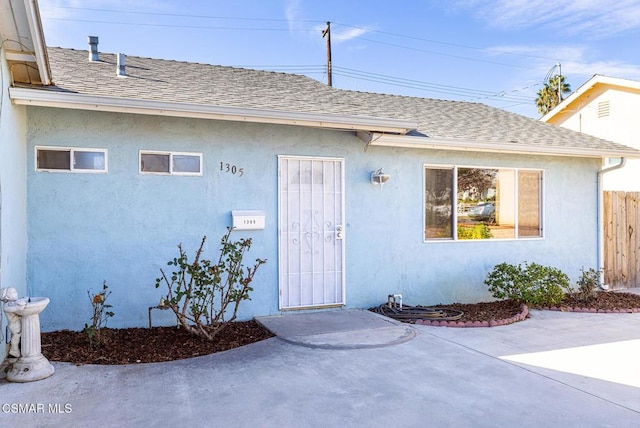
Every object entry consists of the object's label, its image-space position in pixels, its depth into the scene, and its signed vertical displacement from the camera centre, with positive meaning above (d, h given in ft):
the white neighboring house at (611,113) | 49.42 +11.80
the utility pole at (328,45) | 64.80 +24.05
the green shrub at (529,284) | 24.13 -3.88
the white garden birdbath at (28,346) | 13.75 -4.09
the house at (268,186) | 18.37 +1.31
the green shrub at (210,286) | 18.11 -3.08
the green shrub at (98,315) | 16.93 -4.08
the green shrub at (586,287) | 26.56 -4.42
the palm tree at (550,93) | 99.86 +26.85
